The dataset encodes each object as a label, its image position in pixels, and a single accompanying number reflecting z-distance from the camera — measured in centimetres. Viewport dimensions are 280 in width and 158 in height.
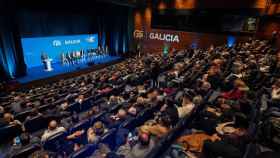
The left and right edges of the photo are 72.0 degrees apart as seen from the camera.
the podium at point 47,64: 992
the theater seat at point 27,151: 249
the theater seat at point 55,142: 286
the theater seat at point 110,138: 270
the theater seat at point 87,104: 463
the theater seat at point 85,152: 237
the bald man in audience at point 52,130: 312
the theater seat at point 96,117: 344
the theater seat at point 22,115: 400
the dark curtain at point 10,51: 840
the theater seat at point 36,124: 363
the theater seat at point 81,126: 324
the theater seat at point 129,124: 310
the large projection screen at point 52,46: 984
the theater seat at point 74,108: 435
